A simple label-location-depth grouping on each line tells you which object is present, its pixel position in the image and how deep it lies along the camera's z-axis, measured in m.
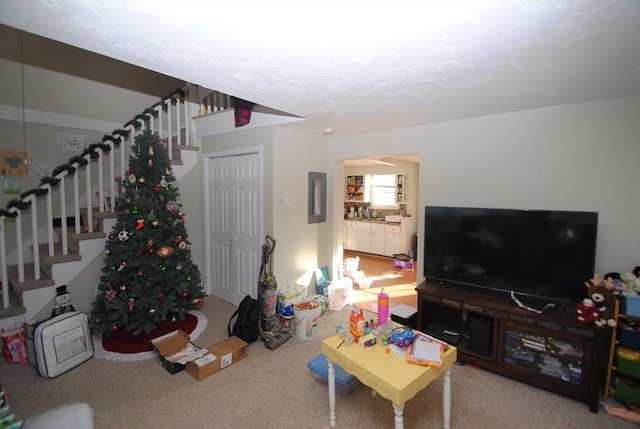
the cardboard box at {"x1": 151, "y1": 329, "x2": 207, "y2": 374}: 2.55
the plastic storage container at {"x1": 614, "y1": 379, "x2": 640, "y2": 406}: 2.09
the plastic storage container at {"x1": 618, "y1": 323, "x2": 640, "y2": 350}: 2.07
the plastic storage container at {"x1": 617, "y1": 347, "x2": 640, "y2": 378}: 2.07
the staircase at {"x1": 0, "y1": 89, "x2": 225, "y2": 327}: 2.84
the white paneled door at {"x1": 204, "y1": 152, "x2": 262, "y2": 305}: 3.69
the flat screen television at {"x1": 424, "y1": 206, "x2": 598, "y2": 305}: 2.37
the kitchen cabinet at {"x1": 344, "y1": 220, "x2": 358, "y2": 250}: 7.09
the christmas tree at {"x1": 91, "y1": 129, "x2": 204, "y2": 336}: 2.97
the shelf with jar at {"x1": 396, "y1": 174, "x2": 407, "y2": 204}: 6.75
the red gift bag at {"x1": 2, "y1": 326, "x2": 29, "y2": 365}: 2.63
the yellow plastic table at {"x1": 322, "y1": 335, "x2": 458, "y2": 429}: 1.62
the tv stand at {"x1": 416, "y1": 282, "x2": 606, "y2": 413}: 2.15
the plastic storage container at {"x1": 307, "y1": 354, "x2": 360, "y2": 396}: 2.24
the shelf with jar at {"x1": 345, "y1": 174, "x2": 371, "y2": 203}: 7.41
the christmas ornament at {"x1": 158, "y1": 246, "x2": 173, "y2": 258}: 3.08
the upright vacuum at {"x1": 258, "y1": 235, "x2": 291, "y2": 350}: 3.05
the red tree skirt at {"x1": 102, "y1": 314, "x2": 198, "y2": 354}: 2.89
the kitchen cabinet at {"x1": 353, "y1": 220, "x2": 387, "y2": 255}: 6.64
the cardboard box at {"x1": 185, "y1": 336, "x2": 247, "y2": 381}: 2.48
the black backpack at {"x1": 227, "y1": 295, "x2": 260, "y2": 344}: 3.02
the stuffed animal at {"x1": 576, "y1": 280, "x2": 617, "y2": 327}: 2.08
